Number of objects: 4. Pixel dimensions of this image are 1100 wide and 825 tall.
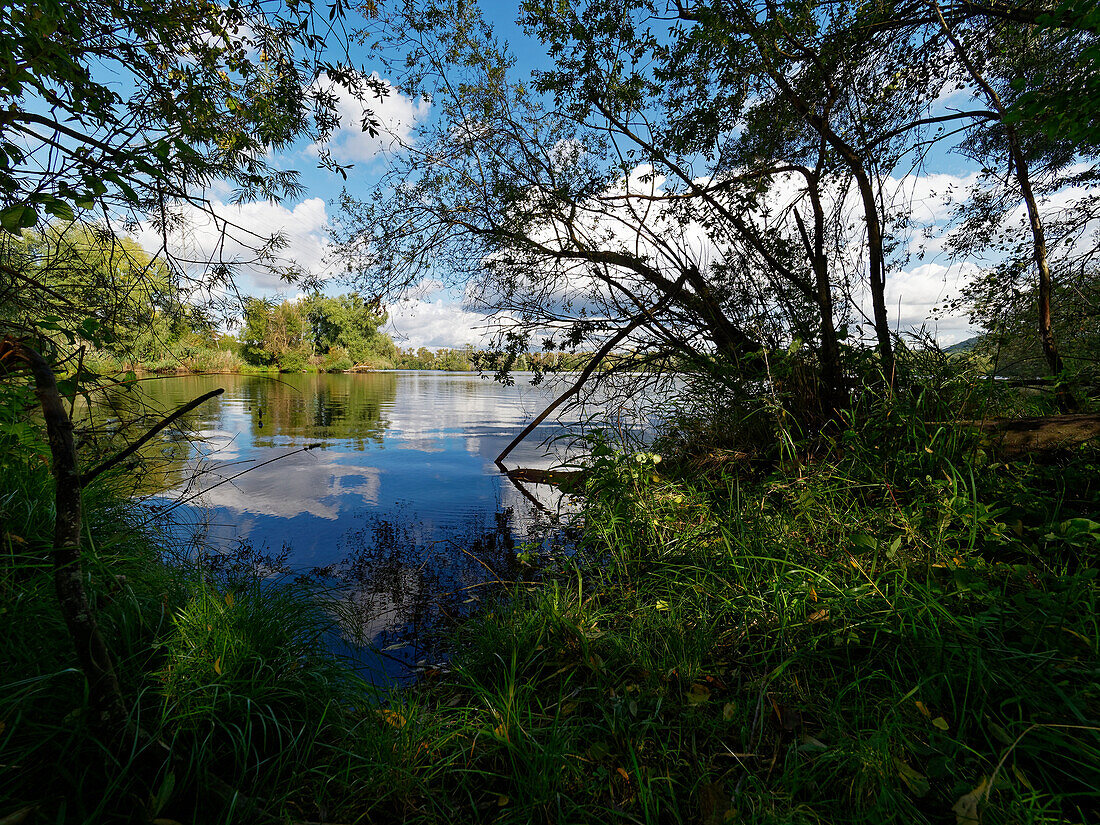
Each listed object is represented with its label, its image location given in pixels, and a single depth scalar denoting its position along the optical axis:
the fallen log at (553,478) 4.64
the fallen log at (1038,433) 2.81
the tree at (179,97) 1.87
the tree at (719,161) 3.88
